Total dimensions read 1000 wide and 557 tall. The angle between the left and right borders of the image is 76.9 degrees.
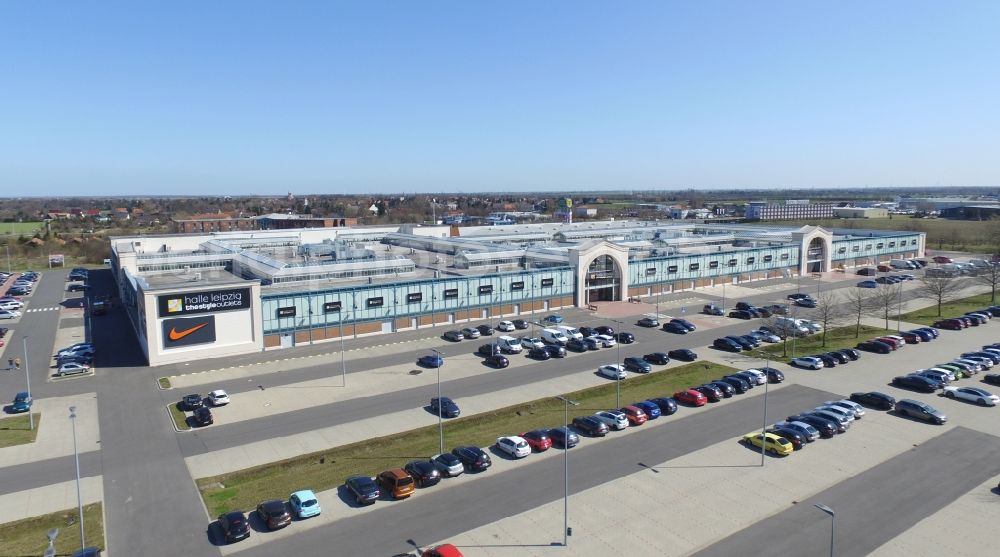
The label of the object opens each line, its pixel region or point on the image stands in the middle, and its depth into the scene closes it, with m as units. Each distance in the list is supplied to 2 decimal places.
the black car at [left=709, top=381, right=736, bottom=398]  37.72
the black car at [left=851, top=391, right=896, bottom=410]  35.62
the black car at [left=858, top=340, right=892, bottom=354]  47.66
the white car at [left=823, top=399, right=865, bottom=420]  34.28
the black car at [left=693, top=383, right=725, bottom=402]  36.94
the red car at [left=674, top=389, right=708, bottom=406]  36.25
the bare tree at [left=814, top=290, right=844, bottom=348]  53.18
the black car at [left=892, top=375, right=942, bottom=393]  38.47
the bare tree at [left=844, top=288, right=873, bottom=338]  54.66
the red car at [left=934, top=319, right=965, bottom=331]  55.25
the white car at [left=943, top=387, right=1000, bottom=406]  36.25
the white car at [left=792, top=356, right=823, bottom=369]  43.45
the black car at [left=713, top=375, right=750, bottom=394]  38.44
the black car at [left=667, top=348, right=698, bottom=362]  45.91
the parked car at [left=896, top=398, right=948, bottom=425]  33.41
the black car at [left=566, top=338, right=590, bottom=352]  48.34
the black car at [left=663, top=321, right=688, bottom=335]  54.62
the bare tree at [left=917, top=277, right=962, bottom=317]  62.33
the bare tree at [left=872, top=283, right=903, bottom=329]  56.75
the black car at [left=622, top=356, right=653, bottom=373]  43.34
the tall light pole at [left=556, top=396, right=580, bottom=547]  22.28
